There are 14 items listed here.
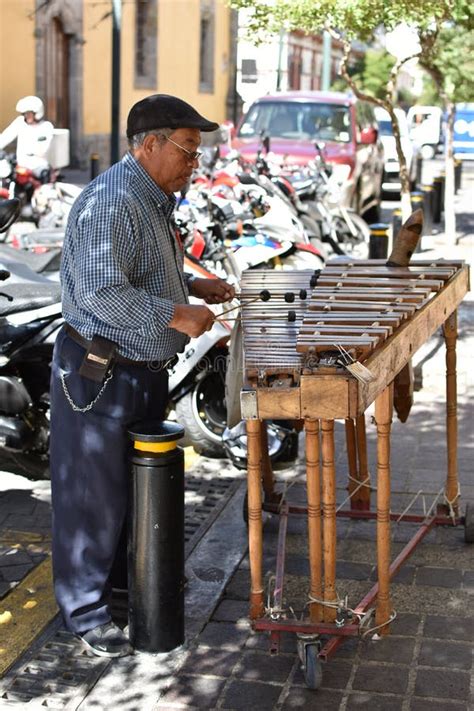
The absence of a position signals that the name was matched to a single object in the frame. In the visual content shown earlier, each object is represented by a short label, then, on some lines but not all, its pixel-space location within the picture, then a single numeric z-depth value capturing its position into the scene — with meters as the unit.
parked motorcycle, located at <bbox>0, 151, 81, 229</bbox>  13.27
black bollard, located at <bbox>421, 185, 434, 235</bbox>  17.42
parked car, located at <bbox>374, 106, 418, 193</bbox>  21.38
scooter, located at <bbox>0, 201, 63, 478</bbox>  5.65
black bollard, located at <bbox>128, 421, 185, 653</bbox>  4.34
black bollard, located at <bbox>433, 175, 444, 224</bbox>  19.62
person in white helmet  16.33
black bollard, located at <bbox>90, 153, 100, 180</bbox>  19.72
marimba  3.91
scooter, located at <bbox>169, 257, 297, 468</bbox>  6.55
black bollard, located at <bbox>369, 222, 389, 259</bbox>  10.40
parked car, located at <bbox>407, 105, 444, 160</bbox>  37.41
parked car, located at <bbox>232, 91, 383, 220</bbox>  16.77
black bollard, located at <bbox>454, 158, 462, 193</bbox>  25.81
